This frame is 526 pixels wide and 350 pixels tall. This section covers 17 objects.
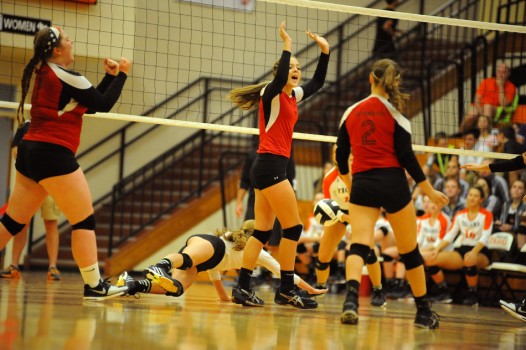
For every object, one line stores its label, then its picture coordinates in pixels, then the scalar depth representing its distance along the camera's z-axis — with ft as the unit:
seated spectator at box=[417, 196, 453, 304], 58.63
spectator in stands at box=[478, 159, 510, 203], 60.76
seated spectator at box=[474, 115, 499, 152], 65.58
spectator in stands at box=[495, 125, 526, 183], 60.96
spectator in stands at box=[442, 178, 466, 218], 62.19
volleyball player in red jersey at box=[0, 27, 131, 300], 32.42
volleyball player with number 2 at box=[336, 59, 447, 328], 31.58
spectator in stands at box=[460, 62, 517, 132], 71.34
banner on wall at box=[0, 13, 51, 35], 69.18
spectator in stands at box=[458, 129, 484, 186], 65.14
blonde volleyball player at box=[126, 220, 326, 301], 36.48
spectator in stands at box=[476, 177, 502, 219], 59.32
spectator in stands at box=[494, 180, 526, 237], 55.99
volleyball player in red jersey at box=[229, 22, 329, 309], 37.39
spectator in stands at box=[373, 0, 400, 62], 87.72
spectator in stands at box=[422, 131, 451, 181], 67.13
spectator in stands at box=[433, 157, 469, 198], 63.51
